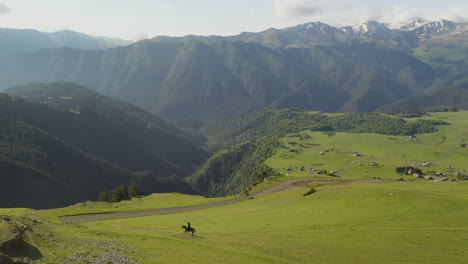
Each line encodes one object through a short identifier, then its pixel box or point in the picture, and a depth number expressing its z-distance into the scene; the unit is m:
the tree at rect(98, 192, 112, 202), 139.75
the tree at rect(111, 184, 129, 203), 110.31
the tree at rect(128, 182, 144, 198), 131.57
